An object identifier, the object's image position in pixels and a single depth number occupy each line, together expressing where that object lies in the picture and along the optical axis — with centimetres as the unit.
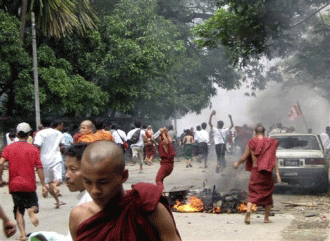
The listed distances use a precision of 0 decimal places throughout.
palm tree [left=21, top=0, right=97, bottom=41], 2084
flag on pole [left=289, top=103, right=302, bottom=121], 2535
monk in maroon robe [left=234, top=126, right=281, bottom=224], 996
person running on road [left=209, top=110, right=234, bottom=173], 1977
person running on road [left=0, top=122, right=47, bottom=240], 808
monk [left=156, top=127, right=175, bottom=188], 1268
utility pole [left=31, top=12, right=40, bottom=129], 1959
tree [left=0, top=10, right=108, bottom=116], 2036
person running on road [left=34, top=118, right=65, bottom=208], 1134
